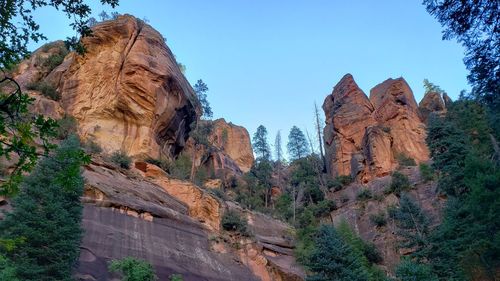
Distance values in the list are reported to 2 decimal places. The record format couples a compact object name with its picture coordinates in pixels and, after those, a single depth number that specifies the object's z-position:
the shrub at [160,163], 35.95
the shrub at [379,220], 37.78
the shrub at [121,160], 31.48
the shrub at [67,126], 32.90
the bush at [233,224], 30.59
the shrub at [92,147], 31.80
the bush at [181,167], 36.89
